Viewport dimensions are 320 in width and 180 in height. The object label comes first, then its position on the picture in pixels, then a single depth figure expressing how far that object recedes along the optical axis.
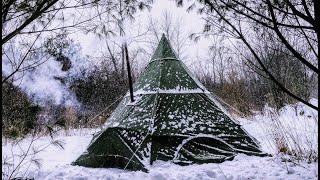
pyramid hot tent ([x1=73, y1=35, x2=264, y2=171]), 5.32
